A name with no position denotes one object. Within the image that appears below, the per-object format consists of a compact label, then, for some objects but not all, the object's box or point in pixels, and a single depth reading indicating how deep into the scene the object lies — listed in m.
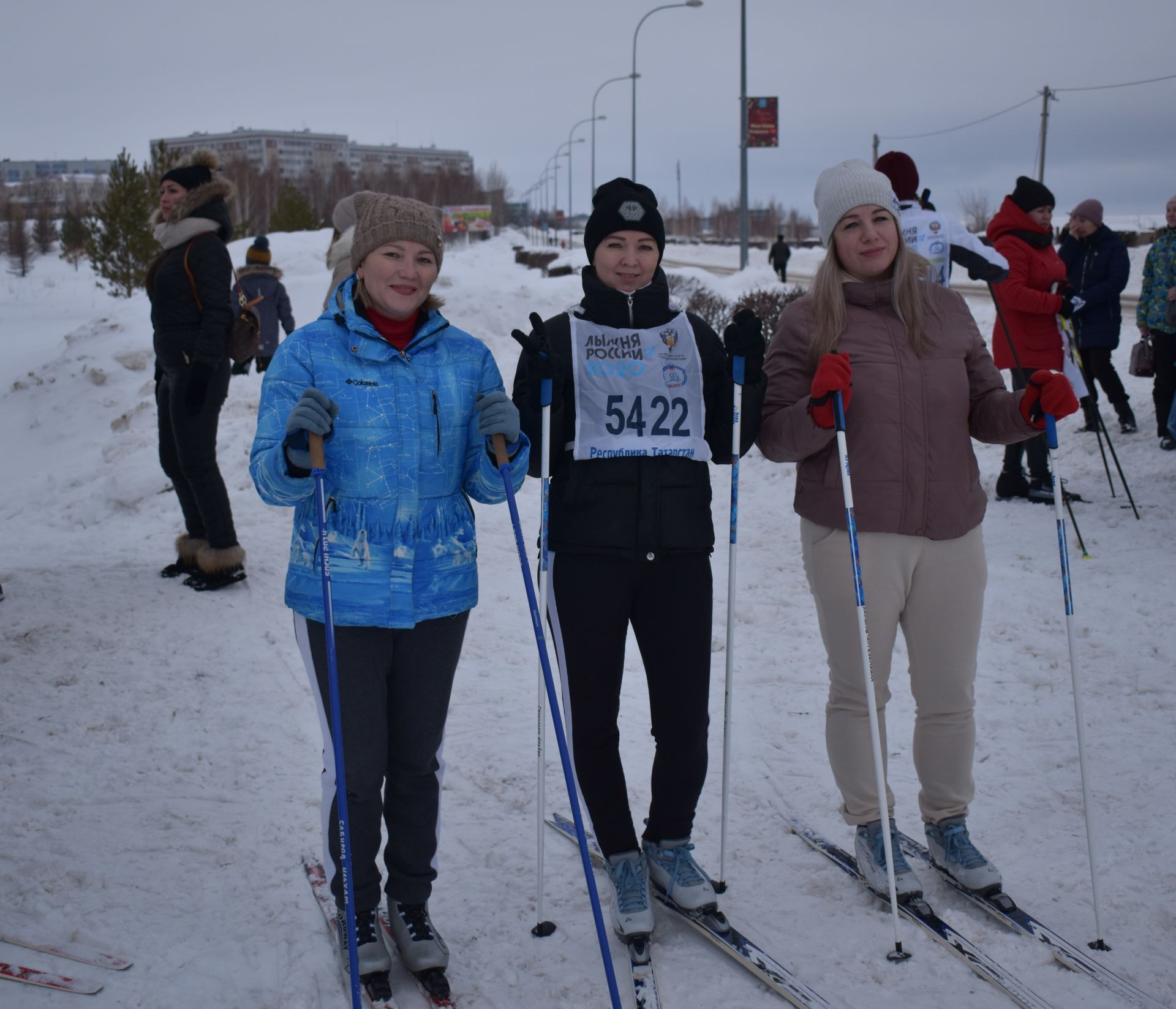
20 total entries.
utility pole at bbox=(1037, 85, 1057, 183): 31.05
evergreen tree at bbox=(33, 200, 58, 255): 49.78
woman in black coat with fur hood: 5.33
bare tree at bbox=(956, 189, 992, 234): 39.47
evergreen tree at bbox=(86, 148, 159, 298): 22.81
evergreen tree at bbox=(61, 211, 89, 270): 41.56
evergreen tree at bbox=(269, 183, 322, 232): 39.03
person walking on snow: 24.73
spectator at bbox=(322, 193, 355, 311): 5.49
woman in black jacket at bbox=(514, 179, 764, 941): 2.77
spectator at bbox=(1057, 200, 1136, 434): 7.67
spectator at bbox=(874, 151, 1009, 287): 5.52
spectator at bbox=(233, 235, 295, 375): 10.30
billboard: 60.06
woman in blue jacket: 2.49
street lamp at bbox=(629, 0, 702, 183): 29.00
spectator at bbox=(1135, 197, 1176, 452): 7.51
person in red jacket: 6.42
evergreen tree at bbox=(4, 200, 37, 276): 41.88
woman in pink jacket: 2.90
